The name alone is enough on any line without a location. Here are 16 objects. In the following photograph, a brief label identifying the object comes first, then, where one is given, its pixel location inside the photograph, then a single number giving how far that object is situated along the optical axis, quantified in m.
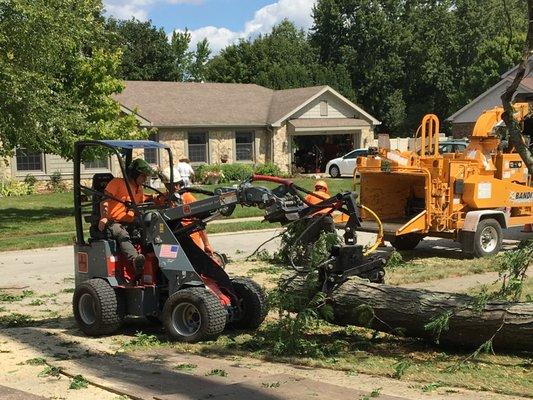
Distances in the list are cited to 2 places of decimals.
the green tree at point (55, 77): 18.45
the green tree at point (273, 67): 56.75
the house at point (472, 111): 40.12
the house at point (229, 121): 34.41
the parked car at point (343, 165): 37.41
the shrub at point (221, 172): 33.84
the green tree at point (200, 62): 71.25
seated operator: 8.94
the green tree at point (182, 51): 69.89
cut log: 7.33
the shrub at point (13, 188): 30.80
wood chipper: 13.92
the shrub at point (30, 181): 31.80
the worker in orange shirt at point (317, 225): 8.18
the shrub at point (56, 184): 32.44
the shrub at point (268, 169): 36.00
